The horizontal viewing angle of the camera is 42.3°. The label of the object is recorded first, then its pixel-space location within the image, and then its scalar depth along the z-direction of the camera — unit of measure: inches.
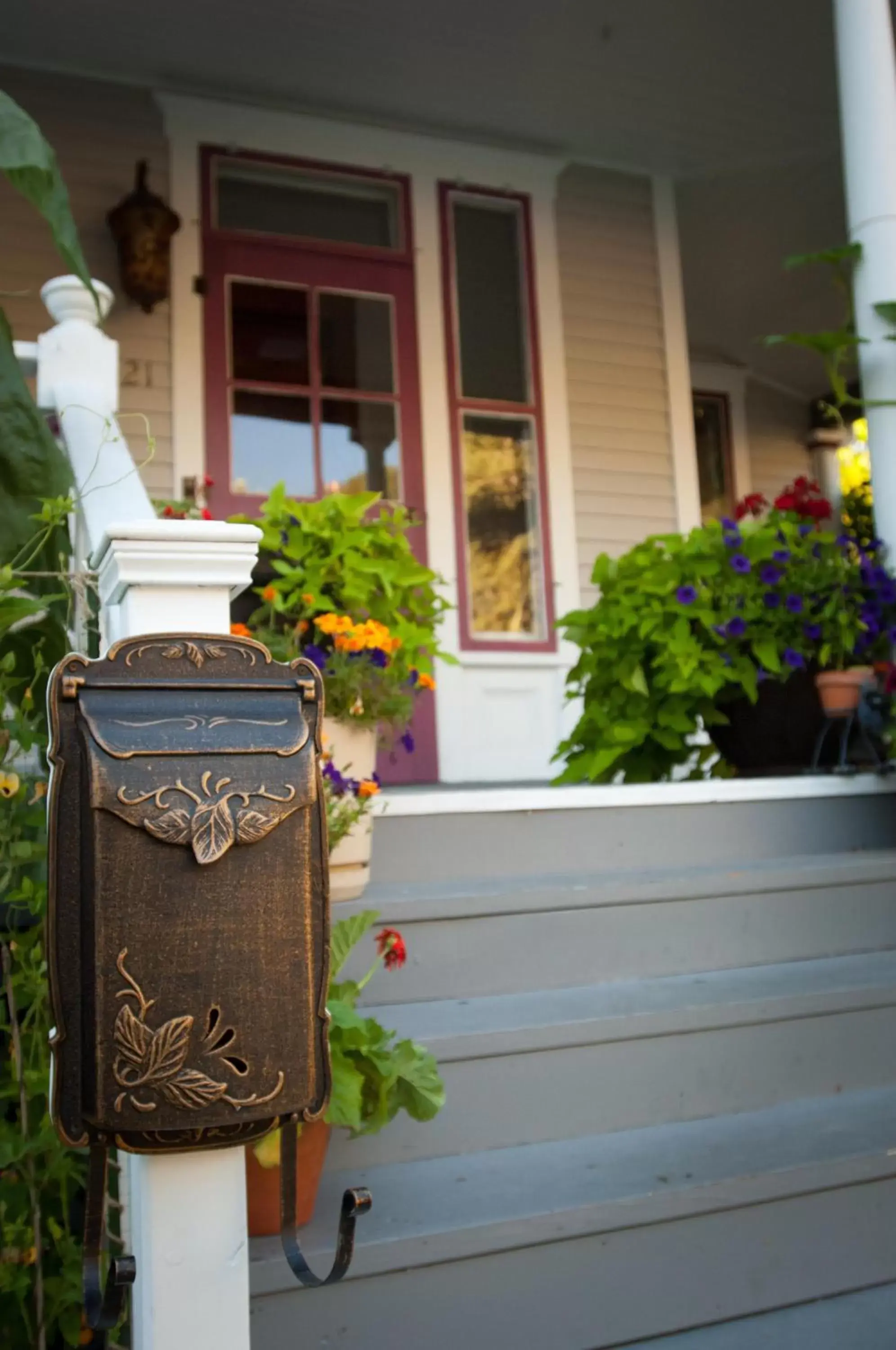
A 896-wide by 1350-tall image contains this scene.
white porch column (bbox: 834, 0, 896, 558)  115.2
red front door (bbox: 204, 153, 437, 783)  159.3
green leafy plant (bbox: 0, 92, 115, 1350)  52.1
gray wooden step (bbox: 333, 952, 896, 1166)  70.7
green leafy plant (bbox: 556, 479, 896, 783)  107.9
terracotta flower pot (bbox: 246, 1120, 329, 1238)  56.9
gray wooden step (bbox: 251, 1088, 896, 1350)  57.9
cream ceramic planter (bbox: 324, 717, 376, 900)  77.7
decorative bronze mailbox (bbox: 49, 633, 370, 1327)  35.2
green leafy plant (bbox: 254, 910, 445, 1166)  55.4
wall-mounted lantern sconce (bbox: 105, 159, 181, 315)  150.2
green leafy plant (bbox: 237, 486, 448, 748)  83.5
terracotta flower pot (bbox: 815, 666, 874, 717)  106.1
